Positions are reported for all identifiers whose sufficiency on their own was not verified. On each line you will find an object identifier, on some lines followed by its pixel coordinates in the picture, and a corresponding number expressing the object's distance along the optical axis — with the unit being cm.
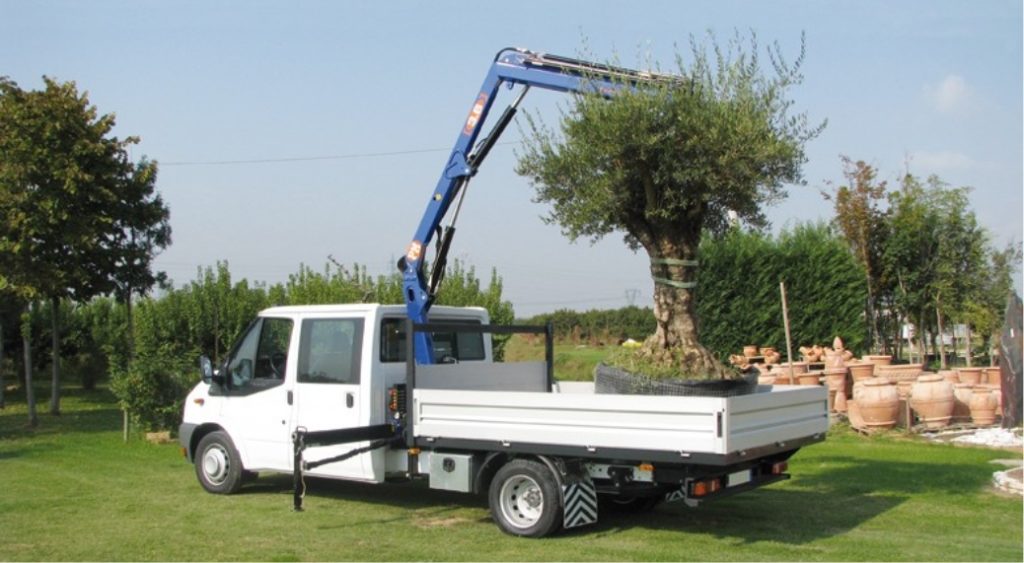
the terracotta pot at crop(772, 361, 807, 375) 1905
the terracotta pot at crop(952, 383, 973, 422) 1645
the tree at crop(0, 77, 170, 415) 1780
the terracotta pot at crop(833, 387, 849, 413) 1800
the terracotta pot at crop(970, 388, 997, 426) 1611
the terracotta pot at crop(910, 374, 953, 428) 1609
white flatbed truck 775
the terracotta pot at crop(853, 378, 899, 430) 1608
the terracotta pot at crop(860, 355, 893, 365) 1962
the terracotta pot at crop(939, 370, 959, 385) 1746
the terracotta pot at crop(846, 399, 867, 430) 1642
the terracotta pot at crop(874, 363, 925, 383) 1817
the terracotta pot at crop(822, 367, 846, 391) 1819
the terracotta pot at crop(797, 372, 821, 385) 1783
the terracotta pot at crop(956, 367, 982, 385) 1773
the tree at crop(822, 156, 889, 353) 2397
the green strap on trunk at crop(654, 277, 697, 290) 950
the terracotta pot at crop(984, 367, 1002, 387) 1812
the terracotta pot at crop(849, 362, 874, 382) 1841
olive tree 934
